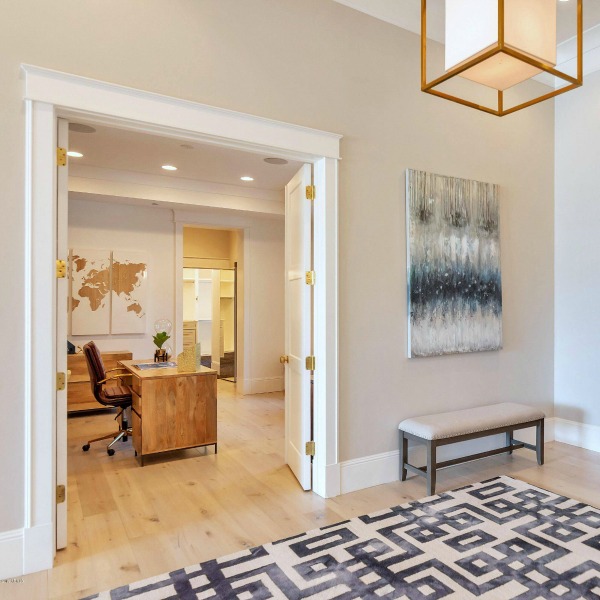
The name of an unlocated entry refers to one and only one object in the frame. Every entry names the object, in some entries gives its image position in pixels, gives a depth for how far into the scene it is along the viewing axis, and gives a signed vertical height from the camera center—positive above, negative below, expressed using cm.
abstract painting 358 +32
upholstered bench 323 -93
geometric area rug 212 -133
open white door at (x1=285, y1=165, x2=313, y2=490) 329 -16
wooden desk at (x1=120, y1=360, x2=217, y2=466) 389 -93
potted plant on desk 482 -50
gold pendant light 185 +111
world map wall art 601 +17
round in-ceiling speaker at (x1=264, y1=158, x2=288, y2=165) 507 +160
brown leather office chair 427 -86
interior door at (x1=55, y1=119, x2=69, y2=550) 244 -19
